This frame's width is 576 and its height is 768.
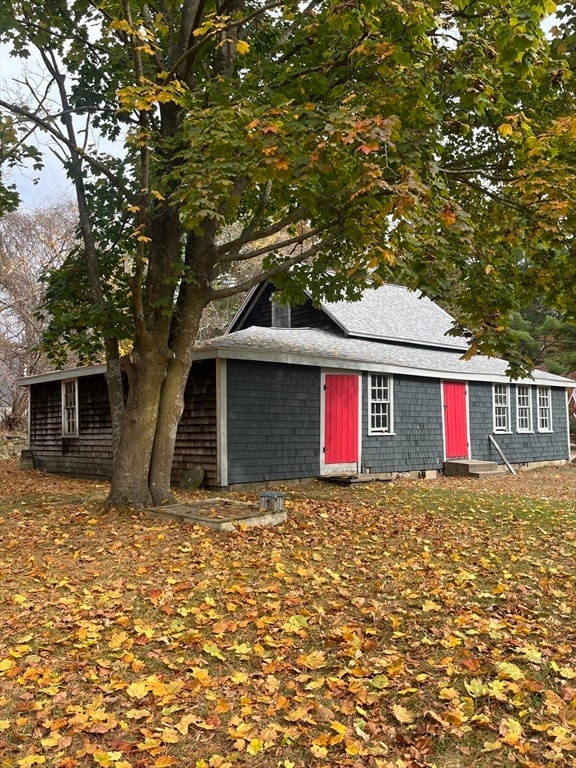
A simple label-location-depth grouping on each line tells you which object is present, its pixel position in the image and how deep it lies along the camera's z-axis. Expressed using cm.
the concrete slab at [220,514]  791
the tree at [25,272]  2283
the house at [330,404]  1254
